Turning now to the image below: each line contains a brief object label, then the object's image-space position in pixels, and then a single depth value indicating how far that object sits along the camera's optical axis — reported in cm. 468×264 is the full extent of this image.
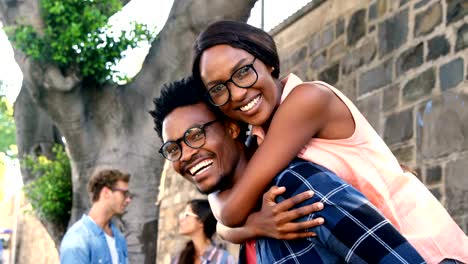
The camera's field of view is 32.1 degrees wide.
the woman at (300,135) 201
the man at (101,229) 511
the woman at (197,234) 567
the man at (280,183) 183
